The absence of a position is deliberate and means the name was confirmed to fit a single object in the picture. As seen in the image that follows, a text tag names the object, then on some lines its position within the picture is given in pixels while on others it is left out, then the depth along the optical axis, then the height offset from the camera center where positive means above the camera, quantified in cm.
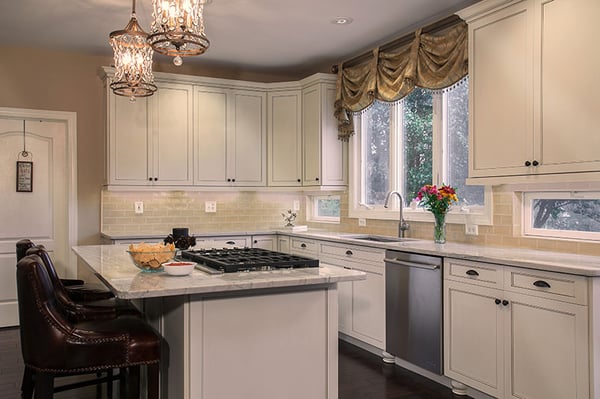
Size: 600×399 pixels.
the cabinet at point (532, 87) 288 +70
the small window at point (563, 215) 320 -8
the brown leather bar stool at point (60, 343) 219 -61
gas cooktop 257 -30
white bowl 244 -31
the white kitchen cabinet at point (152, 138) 520 +66
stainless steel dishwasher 352 -75
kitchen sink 466 -32
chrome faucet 457 -18
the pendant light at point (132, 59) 319 +90
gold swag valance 390 +112
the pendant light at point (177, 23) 241 +84
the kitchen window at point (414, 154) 412 +44
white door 520 +10
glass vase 397 -19
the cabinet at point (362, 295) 411 -77
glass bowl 257 -28
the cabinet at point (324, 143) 547 +64
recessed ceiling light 432 +153
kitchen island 228 -59
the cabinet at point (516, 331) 264 -73
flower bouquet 391 +0
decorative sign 525 +27
